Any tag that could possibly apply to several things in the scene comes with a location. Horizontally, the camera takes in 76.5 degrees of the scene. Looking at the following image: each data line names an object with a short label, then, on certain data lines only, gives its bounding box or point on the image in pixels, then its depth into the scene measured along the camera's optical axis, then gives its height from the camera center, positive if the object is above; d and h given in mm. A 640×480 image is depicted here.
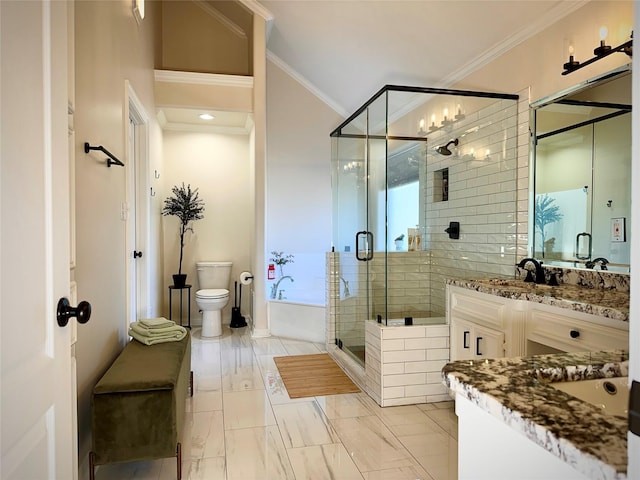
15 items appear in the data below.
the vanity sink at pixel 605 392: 855 -337
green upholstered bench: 1802 -829
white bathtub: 4535 -972
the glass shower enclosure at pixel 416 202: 3119 +284
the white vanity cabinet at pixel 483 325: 2201 -543
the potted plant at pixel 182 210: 5012 +307
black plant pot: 5008 -556
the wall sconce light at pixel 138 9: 3213 +1818
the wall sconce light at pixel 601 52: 2056 +971
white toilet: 4652 -690
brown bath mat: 3102 -1195
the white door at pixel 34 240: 769 -13
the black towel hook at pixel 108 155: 2072 +451
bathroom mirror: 2086 +341
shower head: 3662 +806
